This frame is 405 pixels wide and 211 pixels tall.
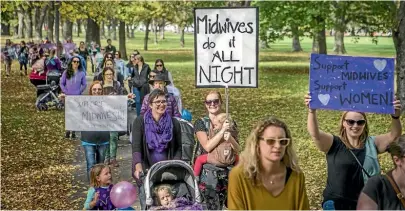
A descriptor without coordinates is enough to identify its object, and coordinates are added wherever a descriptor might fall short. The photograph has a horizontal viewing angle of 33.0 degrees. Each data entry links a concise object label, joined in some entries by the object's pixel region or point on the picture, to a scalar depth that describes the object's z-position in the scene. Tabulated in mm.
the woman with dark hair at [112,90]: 10262
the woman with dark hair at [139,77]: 14312
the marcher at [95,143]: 8891
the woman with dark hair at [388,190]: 4227
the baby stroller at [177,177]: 5930
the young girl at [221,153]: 6426
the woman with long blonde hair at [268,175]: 4070
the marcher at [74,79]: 12531
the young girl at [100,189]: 6152
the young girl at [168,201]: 5637
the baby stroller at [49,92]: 18088
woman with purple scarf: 6410
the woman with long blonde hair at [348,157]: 5129
